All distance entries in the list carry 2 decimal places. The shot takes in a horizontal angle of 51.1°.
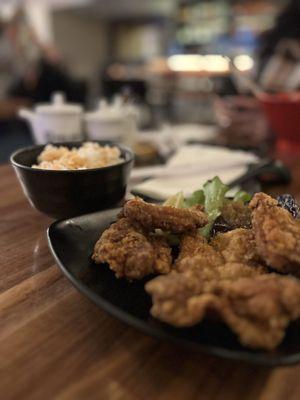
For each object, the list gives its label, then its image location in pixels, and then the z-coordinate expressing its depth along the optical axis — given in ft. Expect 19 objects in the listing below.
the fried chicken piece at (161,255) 0.59
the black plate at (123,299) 0.43
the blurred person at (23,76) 6.71
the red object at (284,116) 1.48
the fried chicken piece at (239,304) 0.45
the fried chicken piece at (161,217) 0.66
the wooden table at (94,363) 0.44
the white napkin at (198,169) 1.04
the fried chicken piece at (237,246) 0.61
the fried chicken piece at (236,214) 0.76
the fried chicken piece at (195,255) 0.58
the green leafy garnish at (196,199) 0.89
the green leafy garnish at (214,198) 0.77
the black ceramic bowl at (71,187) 0.80
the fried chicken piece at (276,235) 0.55
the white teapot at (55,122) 1.37
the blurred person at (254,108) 1.78
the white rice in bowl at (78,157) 0.88
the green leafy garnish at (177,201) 0.84
